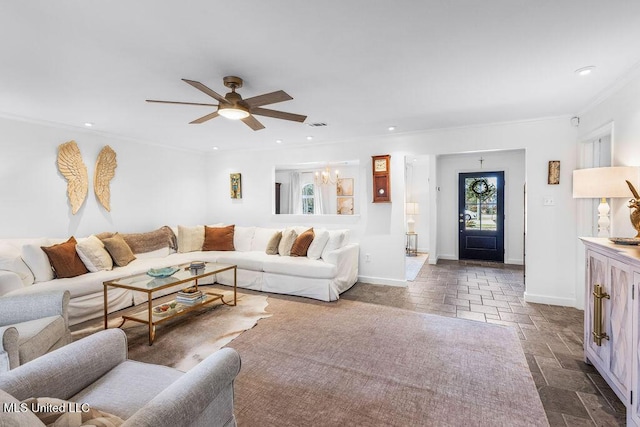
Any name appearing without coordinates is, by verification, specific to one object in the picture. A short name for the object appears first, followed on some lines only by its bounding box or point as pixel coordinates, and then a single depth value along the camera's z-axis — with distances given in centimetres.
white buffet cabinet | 173
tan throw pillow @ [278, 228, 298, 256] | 469
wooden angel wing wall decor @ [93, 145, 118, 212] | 444
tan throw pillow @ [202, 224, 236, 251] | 523
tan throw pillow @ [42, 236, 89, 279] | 340
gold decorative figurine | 220
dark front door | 655
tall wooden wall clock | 471
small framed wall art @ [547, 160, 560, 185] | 380
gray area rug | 186
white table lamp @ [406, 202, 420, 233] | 763
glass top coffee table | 291
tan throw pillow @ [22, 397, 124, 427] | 91
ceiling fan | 230
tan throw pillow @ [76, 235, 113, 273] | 365
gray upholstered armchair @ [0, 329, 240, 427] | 107
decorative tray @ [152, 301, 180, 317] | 315
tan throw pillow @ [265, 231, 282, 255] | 482
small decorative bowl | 330
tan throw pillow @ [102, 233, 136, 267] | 400
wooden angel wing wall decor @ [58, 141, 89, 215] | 407
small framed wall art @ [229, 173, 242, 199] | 600
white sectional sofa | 322
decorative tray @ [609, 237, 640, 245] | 209
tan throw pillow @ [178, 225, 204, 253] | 512
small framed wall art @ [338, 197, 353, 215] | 709
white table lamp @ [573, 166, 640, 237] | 236
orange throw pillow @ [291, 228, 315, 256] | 457
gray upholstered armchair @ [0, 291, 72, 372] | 186
